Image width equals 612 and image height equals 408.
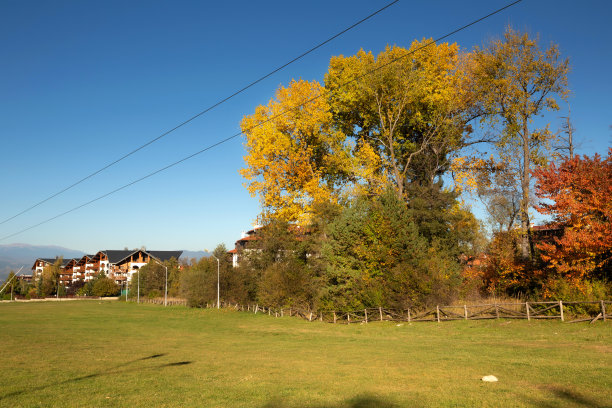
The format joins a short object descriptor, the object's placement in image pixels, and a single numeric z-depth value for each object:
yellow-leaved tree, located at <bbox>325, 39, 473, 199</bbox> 37.06
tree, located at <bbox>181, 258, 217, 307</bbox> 61.53
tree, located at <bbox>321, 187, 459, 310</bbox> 31.23
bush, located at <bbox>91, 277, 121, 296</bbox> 108.56
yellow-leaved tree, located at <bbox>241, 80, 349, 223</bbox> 38.88
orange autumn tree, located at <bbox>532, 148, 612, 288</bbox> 21.61
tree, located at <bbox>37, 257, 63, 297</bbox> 114.88
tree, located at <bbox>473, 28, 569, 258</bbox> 30.02
